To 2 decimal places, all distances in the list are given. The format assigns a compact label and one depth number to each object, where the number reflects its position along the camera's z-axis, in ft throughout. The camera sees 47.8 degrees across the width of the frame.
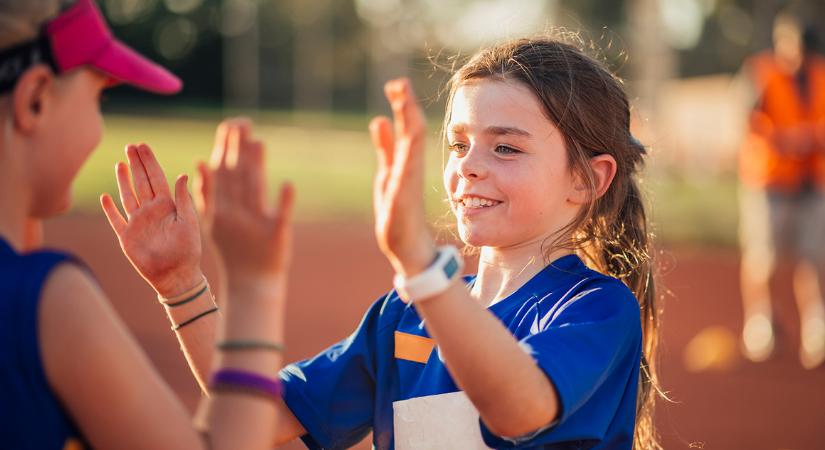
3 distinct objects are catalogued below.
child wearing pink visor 4.64
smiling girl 5.95
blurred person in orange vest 24.44
